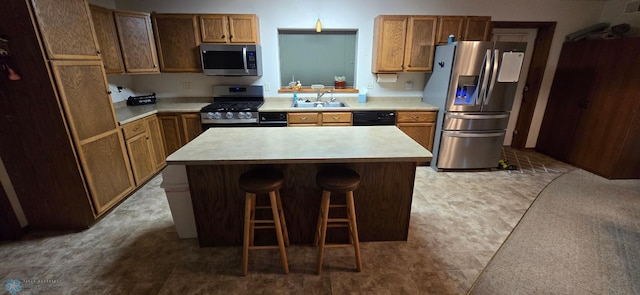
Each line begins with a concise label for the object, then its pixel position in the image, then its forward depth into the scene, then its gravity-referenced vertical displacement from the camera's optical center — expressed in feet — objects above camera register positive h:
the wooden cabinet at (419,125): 11.60 -2.32
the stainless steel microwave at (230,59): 10.92 +0.55
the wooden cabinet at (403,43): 11.08 +1.23
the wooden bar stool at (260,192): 5.40 -2.57
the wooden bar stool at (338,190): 5.42 -2.39
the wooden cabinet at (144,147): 9.39 -2.82
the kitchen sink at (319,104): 12.36 -1.49
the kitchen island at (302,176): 5.56 -2.41
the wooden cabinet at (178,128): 11.19 -2.34
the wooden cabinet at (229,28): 10.80 +1.80
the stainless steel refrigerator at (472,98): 9.86 -1.04
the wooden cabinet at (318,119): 11.34 -1.98
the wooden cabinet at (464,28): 11.07 +1.83
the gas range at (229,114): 11.09 -1.74
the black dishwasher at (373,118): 11.44 -1.97
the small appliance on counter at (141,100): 11.73 -1.20
